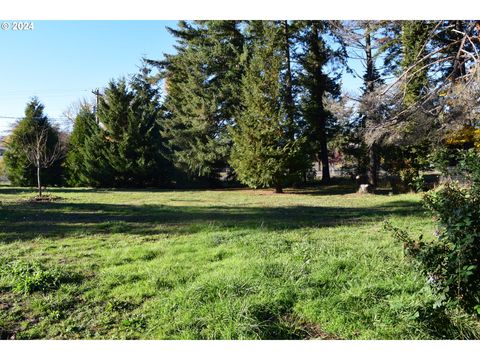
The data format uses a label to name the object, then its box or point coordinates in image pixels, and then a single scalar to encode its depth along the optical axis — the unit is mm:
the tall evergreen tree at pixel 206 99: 19047
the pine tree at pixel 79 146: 20938
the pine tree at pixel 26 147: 19141
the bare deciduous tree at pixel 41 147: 14805
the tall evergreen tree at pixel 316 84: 19359
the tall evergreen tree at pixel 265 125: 14883
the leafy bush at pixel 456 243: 2256
